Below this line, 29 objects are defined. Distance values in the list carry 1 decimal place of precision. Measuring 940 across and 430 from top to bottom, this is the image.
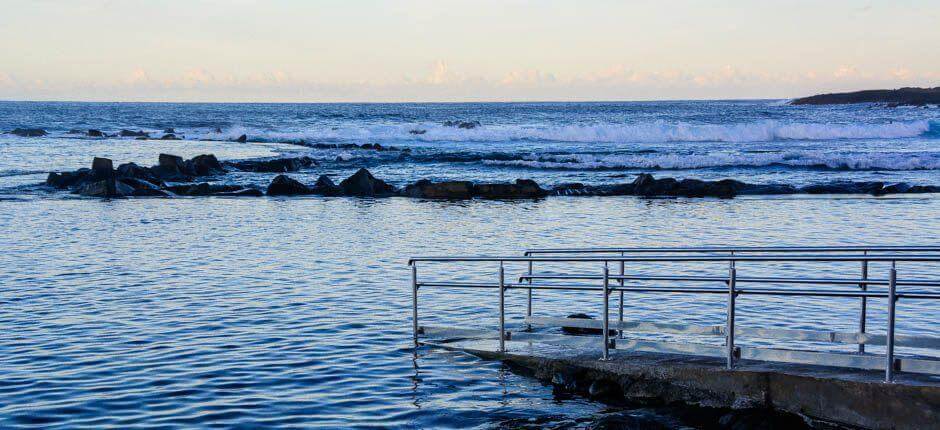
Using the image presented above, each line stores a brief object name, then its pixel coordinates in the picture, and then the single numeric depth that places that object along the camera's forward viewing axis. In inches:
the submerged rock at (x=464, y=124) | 3425.4
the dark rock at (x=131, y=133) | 3174.2
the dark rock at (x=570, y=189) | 1224.8
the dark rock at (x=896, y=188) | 1192.2
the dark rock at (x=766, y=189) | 1220.8
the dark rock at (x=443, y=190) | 1178.6
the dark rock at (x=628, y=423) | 287.9
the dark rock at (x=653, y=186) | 1211.2
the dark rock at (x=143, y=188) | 1202.0
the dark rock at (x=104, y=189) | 1178.6
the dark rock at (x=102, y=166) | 1218.6
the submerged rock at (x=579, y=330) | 426.3
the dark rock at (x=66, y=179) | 1270.9
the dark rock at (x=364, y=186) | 1223.5
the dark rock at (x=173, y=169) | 1437.0
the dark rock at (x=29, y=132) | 3016.7
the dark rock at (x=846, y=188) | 1203.2
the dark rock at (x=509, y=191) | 1187.9
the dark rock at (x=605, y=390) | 335.6
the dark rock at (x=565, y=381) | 346.0
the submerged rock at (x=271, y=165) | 1679.6
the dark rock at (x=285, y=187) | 1221.7
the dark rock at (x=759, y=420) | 287.9
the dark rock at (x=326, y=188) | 1232.2
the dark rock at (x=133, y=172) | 1328.7
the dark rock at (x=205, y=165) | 1519.4
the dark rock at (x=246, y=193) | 1211.9
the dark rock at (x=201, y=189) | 1224.8
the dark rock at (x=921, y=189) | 1190.9
